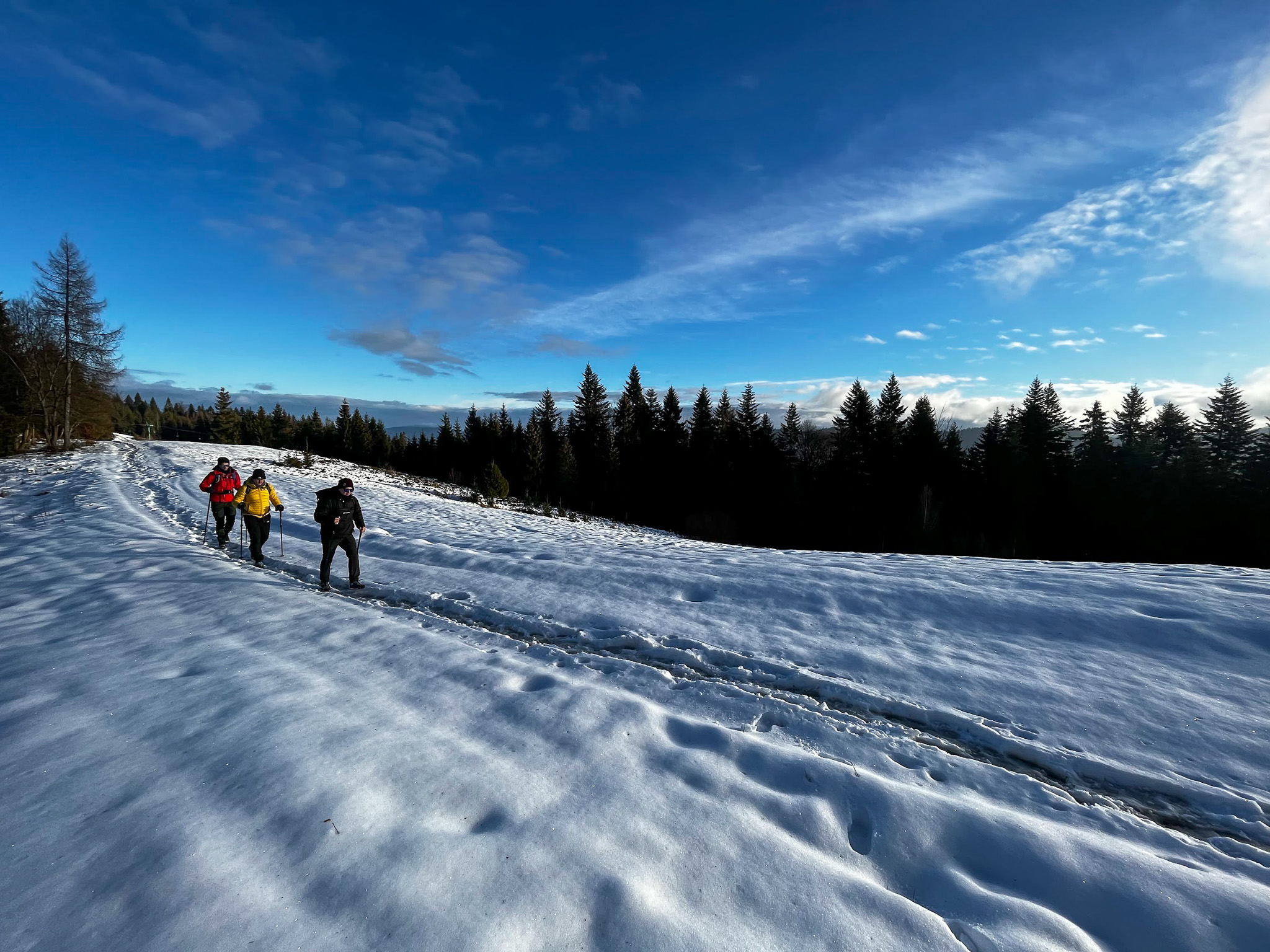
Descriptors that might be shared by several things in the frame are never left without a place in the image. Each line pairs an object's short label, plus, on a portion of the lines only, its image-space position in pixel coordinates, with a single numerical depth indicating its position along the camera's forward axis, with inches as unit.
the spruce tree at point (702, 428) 1787.6
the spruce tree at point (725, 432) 1729.8
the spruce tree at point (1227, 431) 1138.7
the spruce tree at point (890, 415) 1480.1
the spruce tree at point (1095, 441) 1250.6
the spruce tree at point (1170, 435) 1201.4
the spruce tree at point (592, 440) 1857.8
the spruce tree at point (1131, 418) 1343.5
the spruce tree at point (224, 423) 2549.2
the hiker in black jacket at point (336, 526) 332.8
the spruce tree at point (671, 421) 1918.1
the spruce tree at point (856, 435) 1512.1
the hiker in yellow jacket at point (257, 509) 403.2
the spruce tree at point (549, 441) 1811.0
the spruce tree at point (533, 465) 1854.1
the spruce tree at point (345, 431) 2942.9
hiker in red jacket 448.1
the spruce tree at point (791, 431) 1685.5
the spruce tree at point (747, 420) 1707.7
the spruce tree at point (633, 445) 1838.1
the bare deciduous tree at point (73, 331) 1192.2
